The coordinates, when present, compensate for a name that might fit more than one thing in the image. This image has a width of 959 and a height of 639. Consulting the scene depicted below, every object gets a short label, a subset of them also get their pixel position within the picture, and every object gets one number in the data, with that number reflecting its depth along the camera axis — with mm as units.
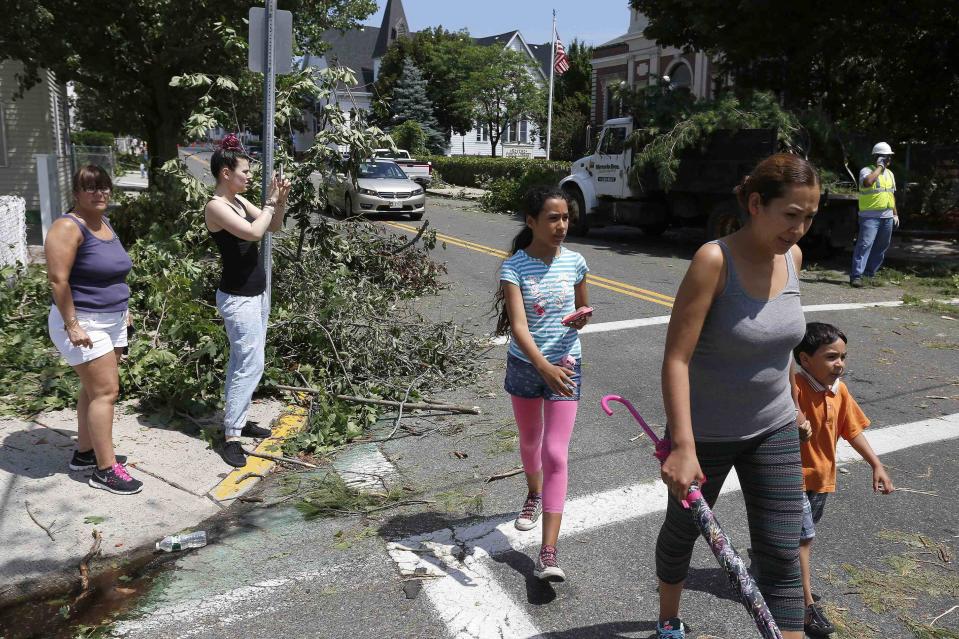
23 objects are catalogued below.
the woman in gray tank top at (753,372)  2646
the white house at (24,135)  18031
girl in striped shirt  3727
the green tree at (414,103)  56531
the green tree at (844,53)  14805
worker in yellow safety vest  11508
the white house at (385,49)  67875
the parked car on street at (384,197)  20156
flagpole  39844
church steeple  80438
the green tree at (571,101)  48812
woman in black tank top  4867
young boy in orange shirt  3334
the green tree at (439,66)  56406
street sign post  5832
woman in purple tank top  4309
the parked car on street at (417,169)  33259
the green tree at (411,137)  44000
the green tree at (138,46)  13219
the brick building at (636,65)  37906
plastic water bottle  4121
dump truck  13617
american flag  37438
